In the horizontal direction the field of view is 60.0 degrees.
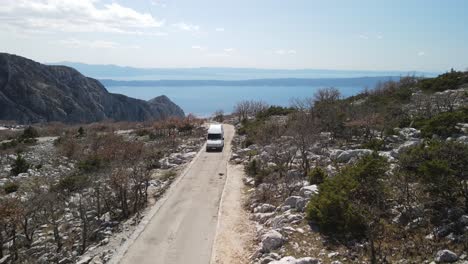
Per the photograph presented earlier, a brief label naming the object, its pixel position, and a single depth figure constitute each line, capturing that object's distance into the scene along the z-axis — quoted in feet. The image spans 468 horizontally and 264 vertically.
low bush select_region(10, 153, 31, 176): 101.89
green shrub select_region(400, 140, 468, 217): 38.91
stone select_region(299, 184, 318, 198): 52.80
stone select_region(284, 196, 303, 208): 52.60
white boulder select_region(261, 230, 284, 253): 42.32
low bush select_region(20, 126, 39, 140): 166.89
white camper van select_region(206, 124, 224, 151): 112.37
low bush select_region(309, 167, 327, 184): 58.39
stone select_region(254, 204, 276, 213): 55.88
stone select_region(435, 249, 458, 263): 31.63
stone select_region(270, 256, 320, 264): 35.19
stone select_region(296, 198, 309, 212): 50.49
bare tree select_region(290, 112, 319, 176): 72.57
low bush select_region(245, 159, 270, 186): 72.18
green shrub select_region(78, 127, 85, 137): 166.13
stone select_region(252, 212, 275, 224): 53.21
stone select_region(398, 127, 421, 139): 80.42
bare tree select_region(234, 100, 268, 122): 216.35
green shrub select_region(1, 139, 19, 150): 139.52
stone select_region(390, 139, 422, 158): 61.09
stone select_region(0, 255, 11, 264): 51.81
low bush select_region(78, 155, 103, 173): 73.73
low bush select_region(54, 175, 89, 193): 67.31
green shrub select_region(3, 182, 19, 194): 81.87
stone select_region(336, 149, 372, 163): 68.69
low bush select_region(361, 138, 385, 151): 74.02
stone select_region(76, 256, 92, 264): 43.35
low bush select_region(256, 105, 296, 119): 169.27
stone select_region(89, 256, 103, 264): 42.49
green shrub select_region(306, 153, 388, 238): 40.22
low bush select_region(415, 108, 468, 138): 74.38
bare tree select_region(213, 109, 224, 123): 220.94
